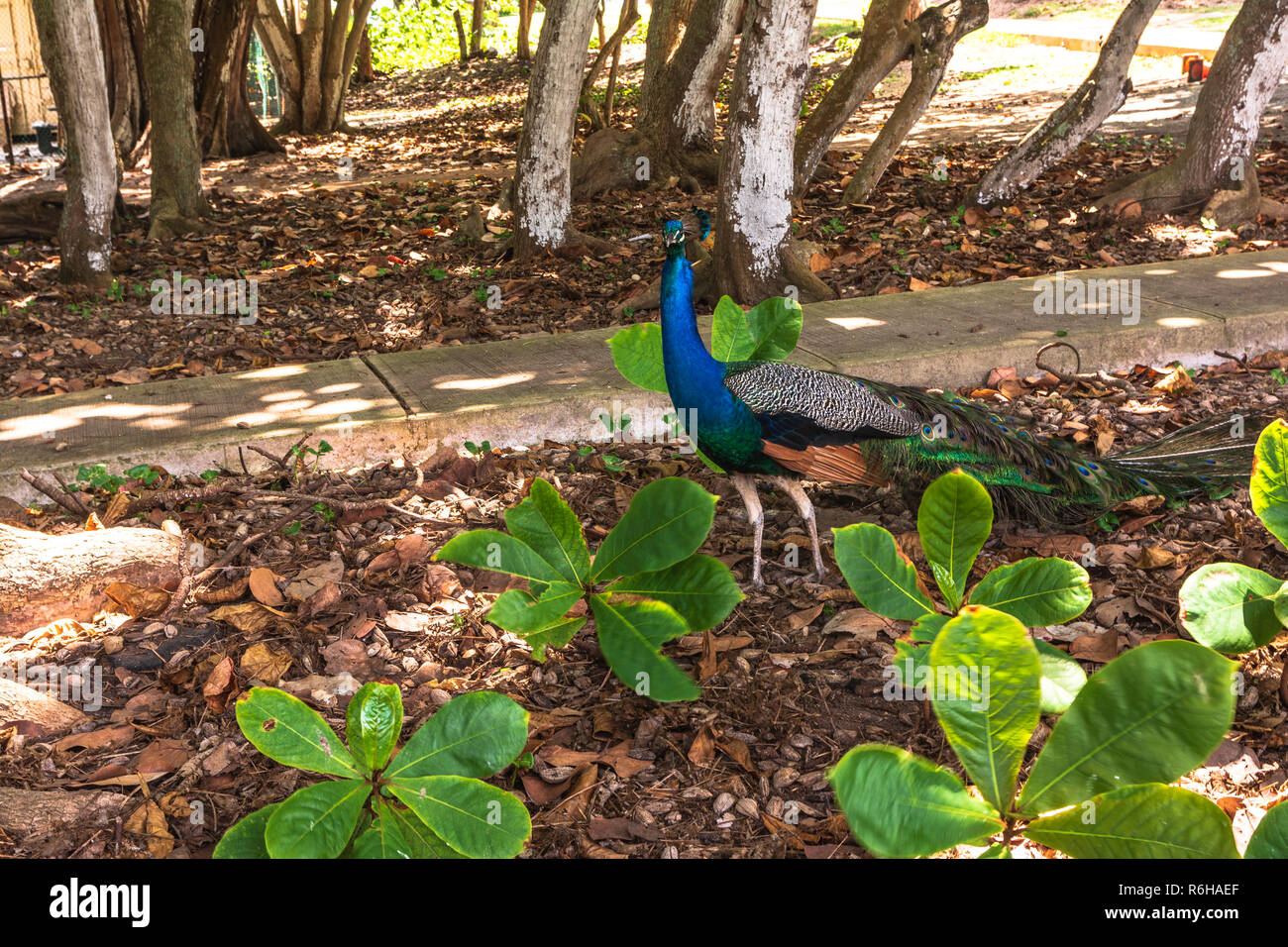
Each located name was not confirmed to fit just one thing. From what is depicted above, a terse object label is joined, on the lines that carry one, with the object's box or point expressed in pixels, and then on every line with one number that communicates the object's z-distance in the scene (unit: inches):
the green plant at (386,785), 88.9
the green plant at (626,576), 109.9
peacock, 145.2
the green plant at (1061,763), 77.2
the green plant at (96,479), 173.2
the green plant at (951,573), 106.3
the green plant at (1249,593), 104.5
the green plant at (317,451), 184.1
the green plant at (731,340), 158.2
